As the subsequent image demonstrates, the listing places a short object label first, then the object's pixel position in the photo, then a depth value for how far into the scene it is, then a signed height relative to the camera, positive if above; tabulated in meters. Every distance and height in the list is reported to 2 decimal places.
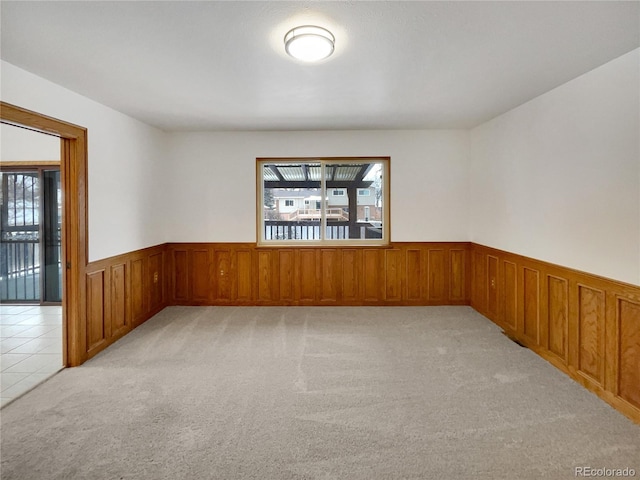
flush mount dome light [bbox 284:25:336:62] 2.03 +1.16
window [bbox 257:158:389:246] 5.01 +0.45
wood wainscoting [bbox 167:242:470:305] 4.87 -0.55
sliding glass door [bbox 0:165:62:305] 5.09 -0.01
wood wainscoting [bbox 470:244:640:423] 2.35 -0.73
